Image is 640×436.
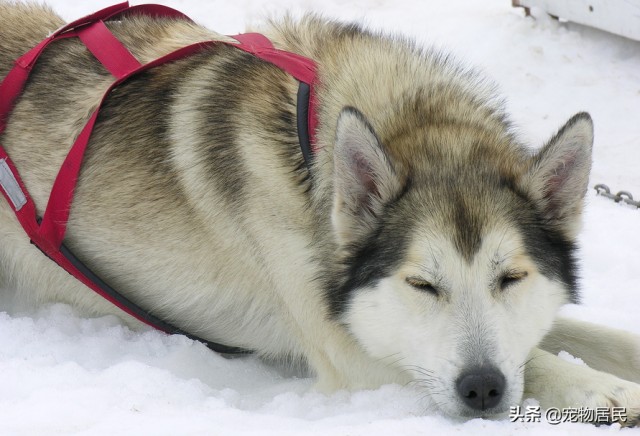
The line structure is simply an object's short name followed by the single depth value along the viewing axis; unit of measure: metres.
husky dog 5.47
